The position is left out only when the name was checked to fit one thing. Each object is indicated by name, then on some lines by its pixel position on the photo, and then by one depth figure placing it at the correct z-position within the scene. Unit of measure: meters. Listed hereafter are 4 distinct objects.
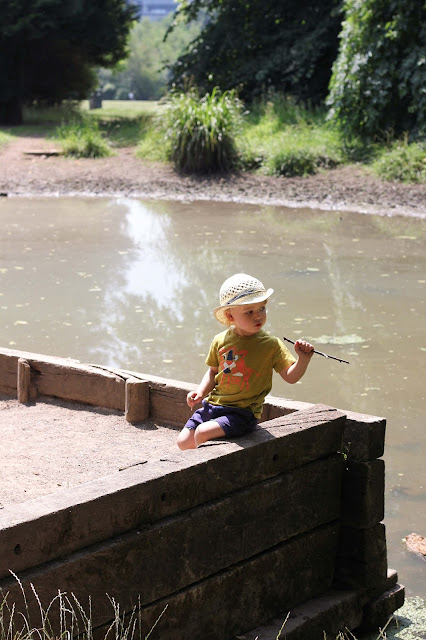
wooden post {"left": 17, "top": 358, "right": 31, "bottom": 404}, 6.52
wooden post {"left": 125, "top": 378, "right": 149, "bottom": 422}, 5.98
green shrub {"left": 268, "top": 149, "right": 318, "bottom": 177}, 21.12
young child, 4.81
